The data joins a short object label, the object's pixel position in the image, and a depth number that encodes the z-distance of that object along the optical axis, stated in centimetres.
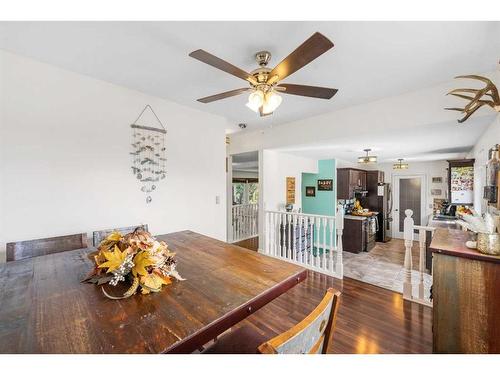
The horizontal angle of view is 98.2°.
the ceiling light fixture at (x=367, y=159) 452
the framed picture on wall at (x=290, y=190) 470
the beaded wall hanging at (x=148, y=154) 265
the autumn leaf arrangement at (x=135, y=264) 110
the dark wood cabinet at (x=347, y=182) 550
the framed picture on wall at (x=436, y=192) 583
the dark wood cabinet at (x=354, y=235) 500
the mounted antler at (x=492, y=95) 138
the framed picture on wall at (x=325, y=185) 543
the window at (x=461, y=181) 379
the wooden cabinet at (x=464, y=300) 134
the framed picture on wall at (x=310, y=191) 574
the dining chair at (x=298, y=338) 62
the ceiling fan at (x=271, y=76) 123
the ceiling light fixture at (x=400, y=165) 571
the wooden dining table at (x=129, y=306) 74
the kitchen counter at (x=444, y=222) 358
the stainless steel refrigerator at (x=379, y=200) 612
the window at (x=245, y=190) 728
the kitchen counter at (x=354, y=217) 509
